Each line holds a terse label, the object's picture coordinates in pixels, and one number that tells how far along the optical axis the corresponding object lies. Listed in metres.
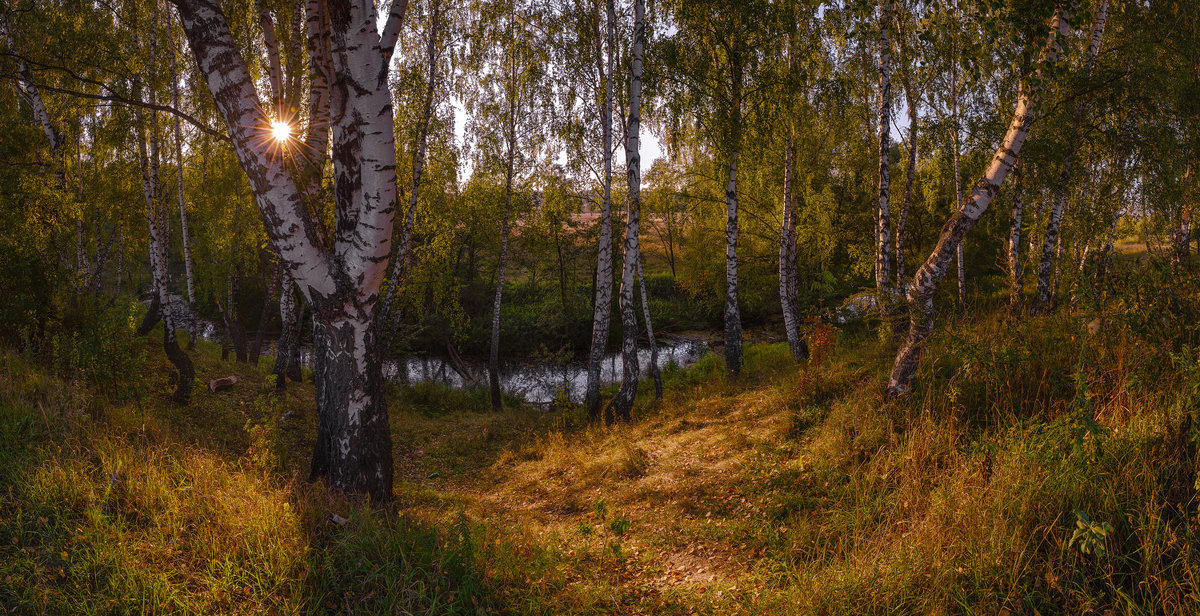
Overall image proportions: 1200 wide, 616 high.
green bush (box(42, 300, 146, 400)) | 6.74
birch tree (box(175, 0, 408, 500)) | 4.47
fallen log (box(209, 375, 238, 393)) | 10.11
